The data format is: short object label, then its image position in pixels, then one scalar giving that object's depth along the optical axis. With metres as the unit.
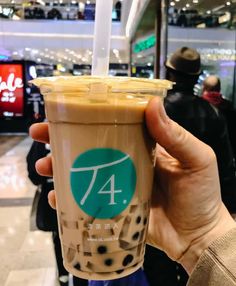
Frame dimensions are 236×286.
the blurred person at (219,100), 3.16
